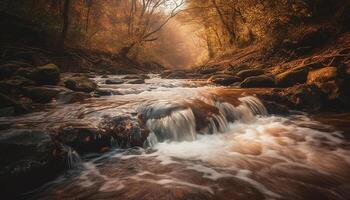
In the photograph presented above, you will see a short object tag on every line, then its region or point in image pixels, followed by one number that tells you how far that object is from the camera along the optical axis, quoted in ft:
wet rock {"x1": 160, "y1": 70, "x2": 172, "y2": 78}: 65.65
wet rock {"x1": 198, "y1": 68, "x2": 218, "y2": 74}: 62.57
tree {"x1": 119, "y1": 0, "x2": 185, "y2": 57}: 83.15
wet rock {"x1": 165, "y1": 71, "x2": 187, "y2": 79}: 62.18
